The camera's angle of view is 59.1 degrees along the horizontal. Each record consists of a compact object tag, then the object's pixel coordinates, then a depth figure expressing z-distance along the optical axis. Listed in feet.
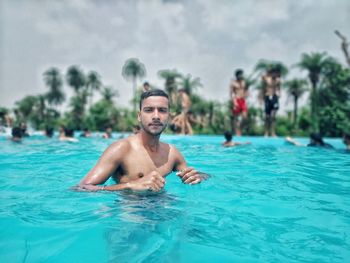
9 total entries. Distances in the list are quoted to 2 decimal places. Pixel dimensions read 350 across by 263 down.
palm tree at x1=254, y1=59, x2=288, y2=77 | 81.22
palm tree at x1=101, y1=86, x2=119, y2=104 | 131.11
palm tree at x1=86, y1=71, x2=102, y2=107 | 148.15
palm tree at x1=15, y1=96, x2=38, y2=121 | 146.41
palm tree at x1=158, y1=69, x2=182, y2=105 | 97.64
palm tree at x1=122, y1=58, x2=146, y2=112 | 147.02
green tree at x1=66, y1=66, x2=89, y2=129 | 127.03
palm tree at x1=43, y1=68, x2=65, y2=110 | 155.41
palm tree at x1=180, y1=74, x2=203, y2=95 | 101.96
